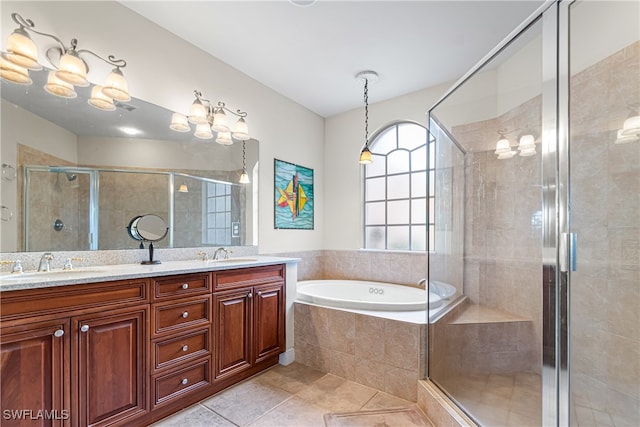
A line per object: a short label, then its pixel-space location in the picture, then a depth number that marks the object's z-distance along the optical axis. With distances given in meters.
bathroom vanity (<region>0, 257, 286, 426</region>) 1.26
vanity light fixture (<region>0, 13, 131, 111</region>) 1.53
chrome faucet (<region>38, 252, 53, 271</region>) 1.63
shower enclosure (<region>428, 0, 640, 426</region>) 1.27
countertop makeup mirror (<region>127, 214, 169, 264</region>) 2.05
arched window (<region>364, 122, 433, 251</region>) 3.32
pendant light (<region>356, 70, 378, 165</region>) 2.74
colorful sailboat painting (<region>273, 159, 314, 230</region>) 3.18
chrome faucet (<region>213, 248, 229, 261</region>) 2.50
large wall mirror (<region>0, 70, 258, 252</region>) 1.62
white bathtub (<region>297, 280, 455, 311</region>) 2.41
